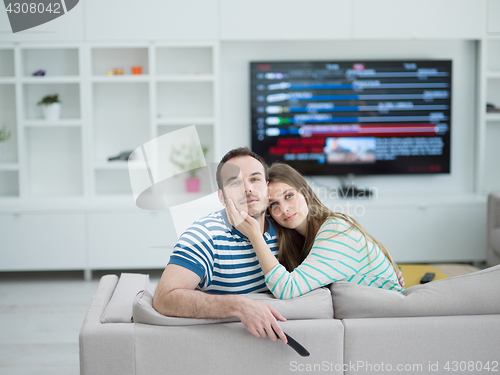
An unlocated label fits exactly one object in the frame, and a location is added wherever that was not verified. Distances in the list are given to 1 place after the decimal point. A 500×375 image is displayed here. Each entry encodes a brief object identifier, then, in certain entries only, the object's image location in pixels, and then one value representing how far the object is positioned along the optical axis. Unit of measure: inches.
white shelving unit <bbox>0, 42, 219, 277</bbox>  136.2
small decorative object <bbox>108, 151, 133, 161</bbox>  146.5
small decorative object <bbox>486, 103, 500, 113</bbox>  151.9
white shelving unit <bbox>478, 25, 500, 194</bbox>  148.4
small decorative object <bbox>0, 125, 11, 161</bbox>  148.5
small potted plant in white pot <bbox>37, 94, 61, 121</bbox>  144.0
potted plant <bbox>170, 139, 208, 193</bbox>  148.0
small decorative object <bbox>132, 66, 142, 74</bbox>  146.2
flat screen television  149.6
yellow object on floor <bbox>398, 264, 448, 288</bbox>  87.6
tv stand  148.6
